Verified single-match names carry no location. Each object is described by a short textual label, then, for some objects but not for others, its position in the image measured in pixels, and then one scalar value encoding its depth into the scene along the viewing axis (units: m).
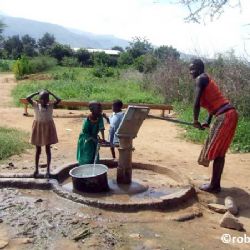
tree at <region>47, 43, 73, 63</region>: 41.62
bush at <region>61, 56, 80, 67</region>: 37.25
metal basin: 5.15
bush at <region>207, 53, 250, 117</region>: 11.10
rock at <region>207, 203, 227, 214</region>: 4.95
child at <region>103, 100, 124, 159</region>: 6.59
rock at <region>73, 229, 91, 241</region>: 4.01
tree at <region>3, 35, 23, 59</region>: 53.66
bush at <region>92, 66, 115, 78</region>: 28.39
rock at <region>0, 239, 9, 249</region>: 3.81
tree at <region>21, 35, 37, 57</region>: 51.88
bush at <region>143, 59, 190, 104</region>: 14.59
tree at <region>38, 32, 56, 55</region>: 60.07
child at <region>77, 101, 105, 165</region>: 5.74
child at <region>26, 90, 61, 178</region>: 5.46
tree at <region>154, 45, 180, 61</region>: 17.48
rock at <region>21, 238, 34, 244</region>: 3.90
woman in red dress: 5.33
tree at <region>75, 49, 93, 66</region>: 41.16
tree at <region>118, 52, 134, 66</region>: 37.06
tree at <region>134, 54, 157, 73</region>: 22.14
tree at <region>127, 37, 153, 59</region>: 38.47
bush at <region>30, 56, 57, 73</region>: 33.44
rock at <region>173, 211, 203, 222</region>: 4.66
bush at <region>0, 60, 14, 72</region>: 39.29
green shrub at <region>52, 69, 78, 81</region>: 25.56
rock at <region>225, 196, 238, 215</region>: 4.95
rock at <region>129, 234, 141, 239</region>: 4.12
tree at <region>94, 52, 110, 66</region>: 36.94
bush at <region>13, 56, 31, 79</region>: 29.85
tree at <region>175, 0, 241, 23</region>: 7.34
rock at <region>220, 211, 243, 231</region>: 4.48
